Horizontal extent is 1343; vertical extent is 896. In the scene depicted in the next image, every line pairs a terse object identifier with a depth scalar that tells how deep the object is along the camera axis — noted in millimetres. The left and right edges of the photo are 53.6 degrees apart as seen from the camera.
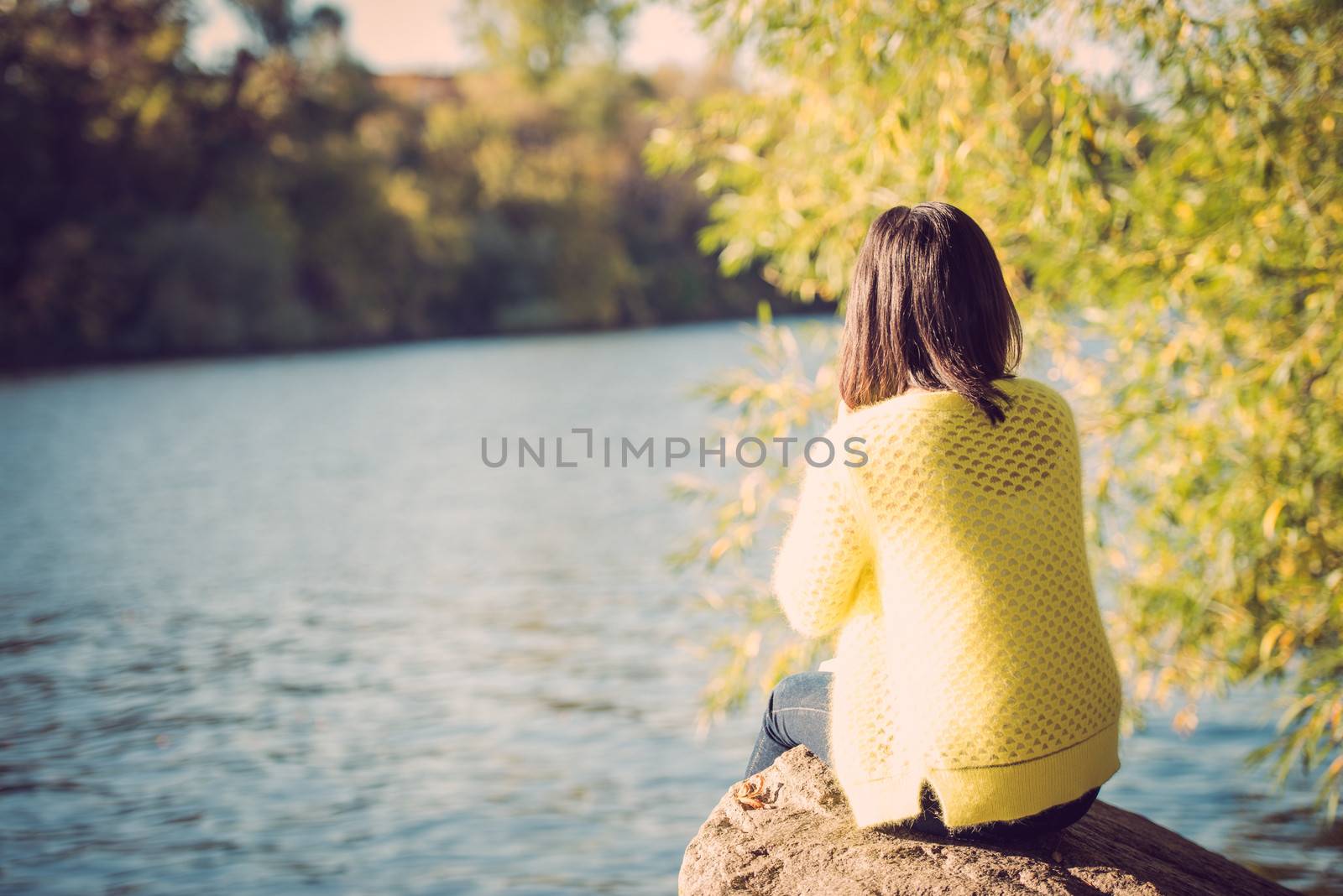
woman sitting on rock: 2715
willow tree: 5250
